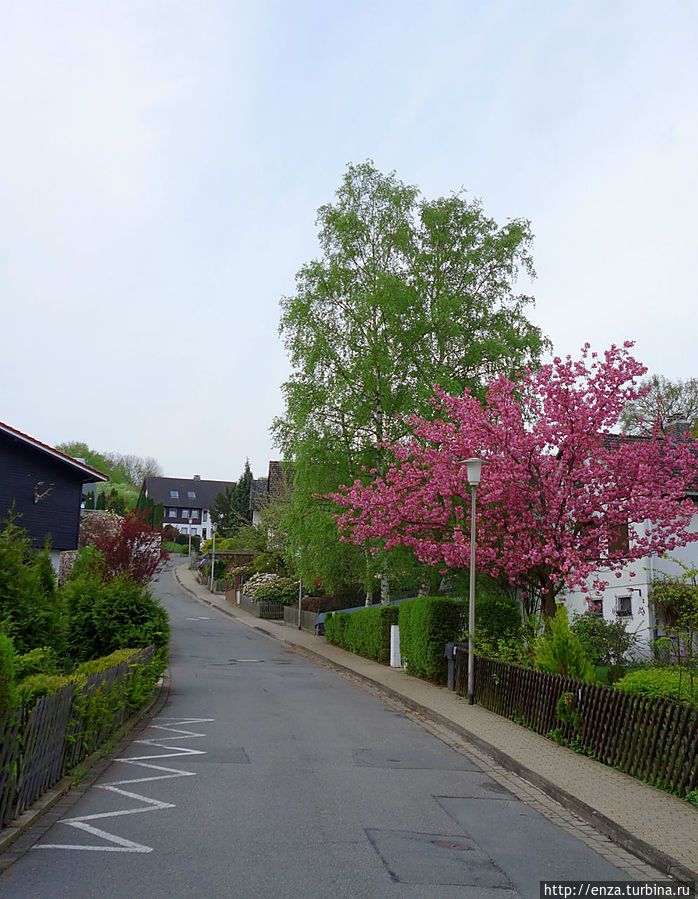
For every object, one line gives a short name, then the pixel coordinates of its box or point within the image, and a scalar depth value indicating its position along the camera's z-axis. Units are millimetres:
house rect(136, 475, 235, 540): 125875
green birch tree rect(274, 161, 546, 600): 25891
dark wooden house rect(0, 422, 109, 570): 28578
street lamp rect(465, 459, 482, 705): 15461
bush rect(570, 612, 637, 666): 19844
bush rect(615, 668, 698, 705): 10594
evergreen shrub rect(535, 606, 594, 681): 13109
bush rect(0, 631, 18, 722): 6547
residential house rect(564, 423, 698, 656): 22969
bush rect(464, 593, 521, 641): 18828
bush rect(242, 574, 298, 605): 46688
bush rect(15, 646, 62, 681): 9312
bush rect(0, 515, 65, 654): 11680
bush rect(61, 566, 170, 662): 16766
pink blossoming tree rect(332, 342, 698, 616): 16656
